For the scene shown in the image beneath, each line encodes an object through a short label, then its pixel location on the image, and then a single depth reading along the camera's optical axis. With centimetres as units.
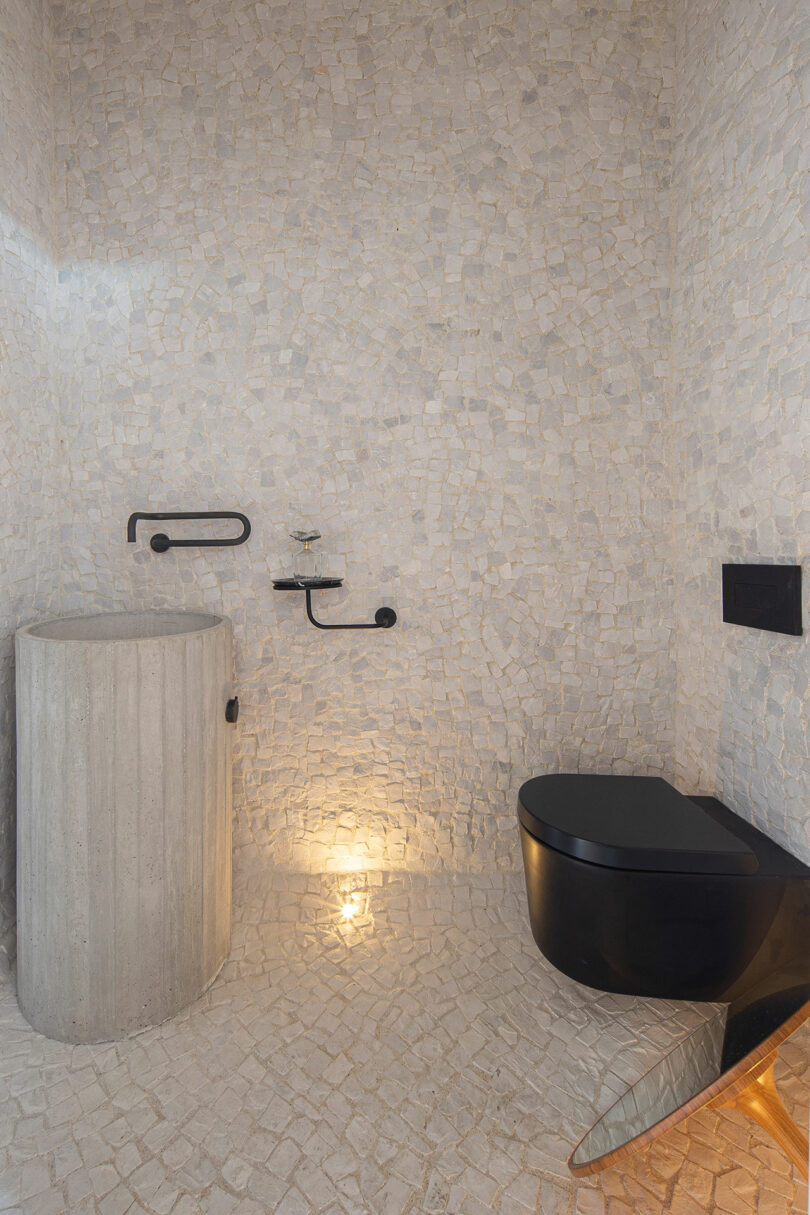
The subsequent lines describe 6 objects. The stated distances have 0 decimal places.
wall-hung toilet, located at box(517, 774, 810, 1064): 115
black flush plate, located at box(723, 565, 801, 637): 123
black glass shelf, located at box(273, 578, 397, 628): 158
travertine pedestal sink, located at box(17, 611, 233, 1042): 122
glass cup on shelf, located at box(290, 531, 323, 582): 163
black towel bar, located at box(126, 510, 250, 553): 163
